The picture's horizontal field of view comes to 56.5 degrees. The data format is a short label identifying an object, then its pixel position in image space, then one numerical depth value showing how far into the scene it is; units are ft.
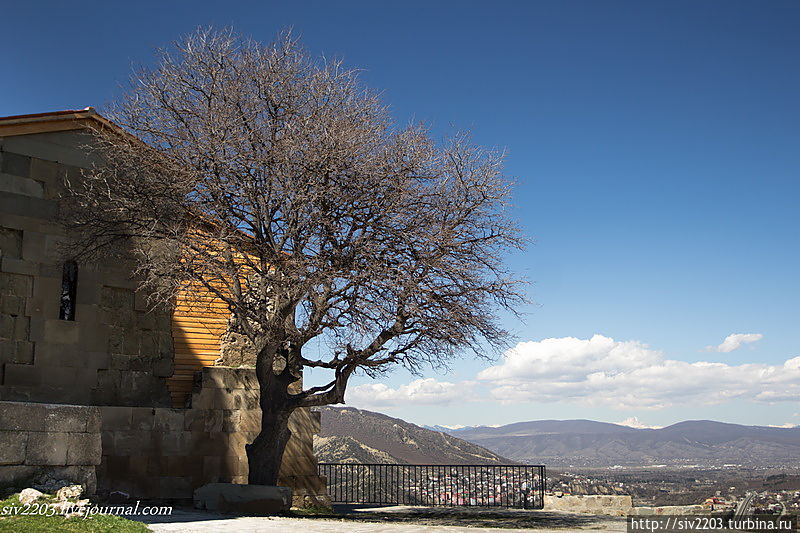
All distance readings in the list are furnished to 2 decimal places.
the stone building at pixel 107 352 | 56.90
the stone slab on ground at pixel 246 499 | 49.39
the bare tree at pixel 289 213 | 50.42
